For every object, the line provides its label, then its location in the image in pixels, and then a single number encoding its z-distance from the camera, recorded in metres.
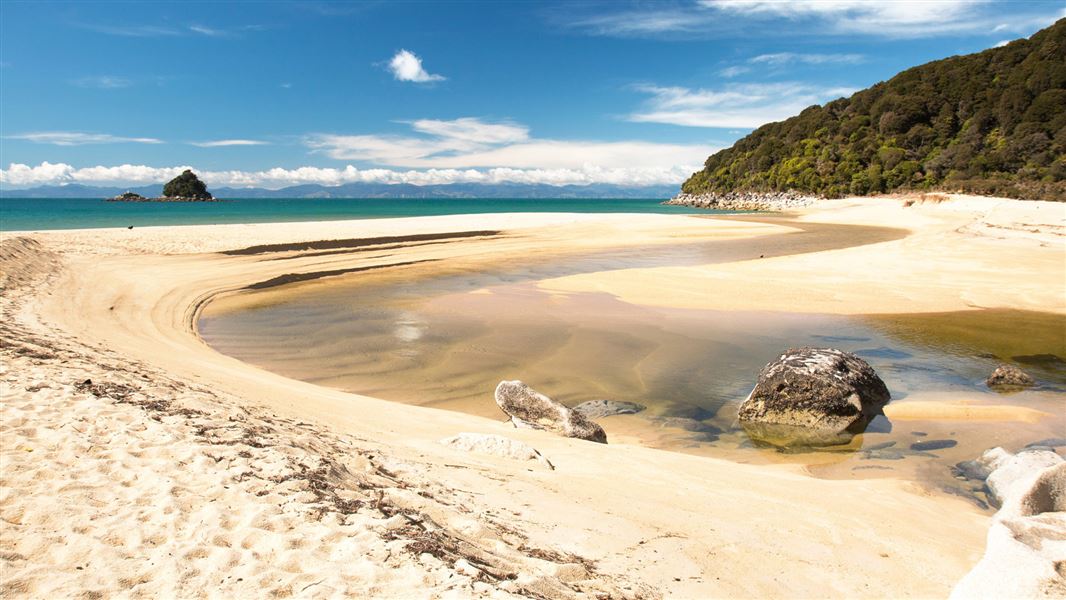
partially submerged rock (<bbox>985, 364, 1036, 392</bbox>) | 9.16
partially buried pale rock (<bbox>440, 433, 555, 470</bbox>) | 6.16
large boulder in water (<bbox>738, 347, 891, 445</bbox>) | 7.84
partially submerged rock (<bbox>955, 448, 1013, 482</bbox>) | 6.17
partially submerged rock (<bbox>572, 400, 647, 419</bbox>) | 8.62
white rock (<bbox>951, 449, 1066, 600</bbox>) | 2.95
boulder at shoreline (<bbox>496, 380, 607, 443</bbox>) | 7.42
